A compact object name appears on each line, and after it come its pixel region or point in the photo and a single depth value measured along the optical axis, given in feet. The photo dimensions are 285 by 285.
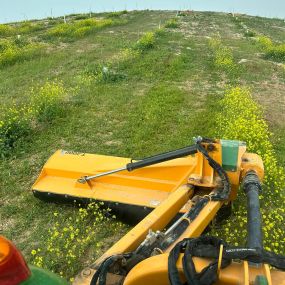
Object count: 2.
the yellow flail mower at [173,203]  5.00
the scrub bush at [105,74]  25.07
